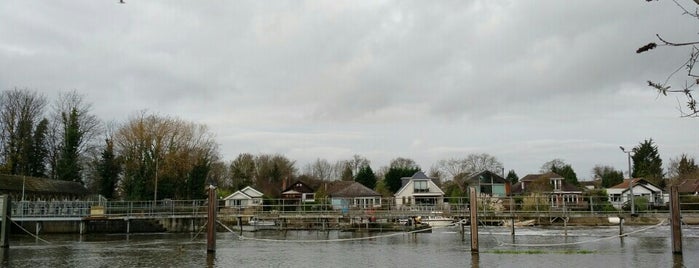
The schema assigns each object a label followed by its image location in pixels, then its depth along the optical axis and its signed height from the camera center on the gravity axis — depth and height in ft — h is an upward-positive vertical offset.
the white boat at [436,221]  174.12 -6.89
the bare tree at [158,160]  198.49 +13.25
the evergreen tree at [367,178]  319.37 +10.44
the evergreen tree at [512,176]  369.65 +12.66
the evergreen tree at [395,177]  312.71 +10.66
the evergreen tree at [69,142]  200.68 +19.15
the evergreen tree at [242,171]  301.43 +14.01
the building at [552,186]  249.51 +4.54
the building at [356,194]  246.88 +1.56
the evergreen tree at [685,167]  276.82 +13.07
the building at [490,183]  270.67 +6.37
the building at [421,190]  261.44 +3.24
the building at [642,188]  243.19 +3.13
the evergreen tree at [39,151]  196.75 +16.14
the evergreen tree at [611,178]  319.27 +9.49
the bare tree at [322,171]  388.78 +17.40
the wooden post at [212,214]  89.76 -2.21
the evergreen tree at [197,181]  210.38 +6.19
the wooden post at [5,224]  101.04 -3.94
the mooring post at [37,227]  144.05 -6.54
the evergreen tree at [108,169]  210.18 +10.55
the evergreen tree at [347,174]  369.87 +14.50
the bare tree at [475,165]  342.23 +18.23
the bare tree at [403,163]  371.27 +21.21
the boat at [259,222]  181.78 -7.25
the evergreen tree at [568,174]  306.14 +11.33
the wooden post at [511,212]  119.34 -2.96
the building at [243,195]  241.76 +1.47
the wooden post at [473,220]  85.10 -3.23
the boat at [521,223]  180.04 -7.72
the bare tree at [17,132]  189.06 +21.41
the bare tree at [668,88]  17.34 +3.27
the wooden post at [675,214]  80.43 -2.41
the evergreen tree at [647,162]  284.20 +16.08
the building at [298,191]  291.17 +3.54
